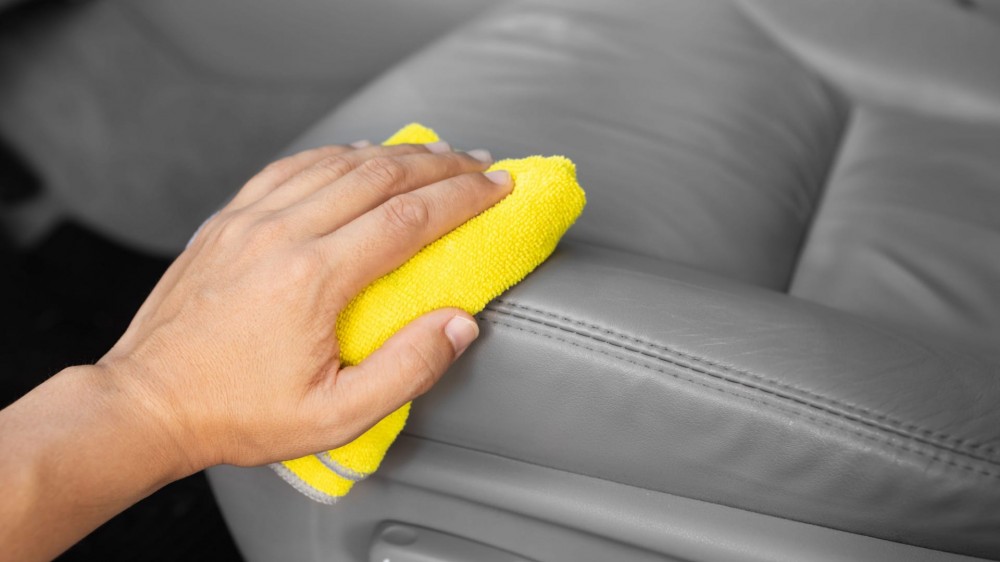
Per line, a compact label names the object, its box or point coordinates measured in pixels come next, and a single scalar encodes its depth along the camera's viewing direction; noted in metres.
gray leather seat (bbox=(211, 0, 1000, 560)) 0.60
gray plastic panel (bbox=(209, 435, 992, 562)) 0.63
